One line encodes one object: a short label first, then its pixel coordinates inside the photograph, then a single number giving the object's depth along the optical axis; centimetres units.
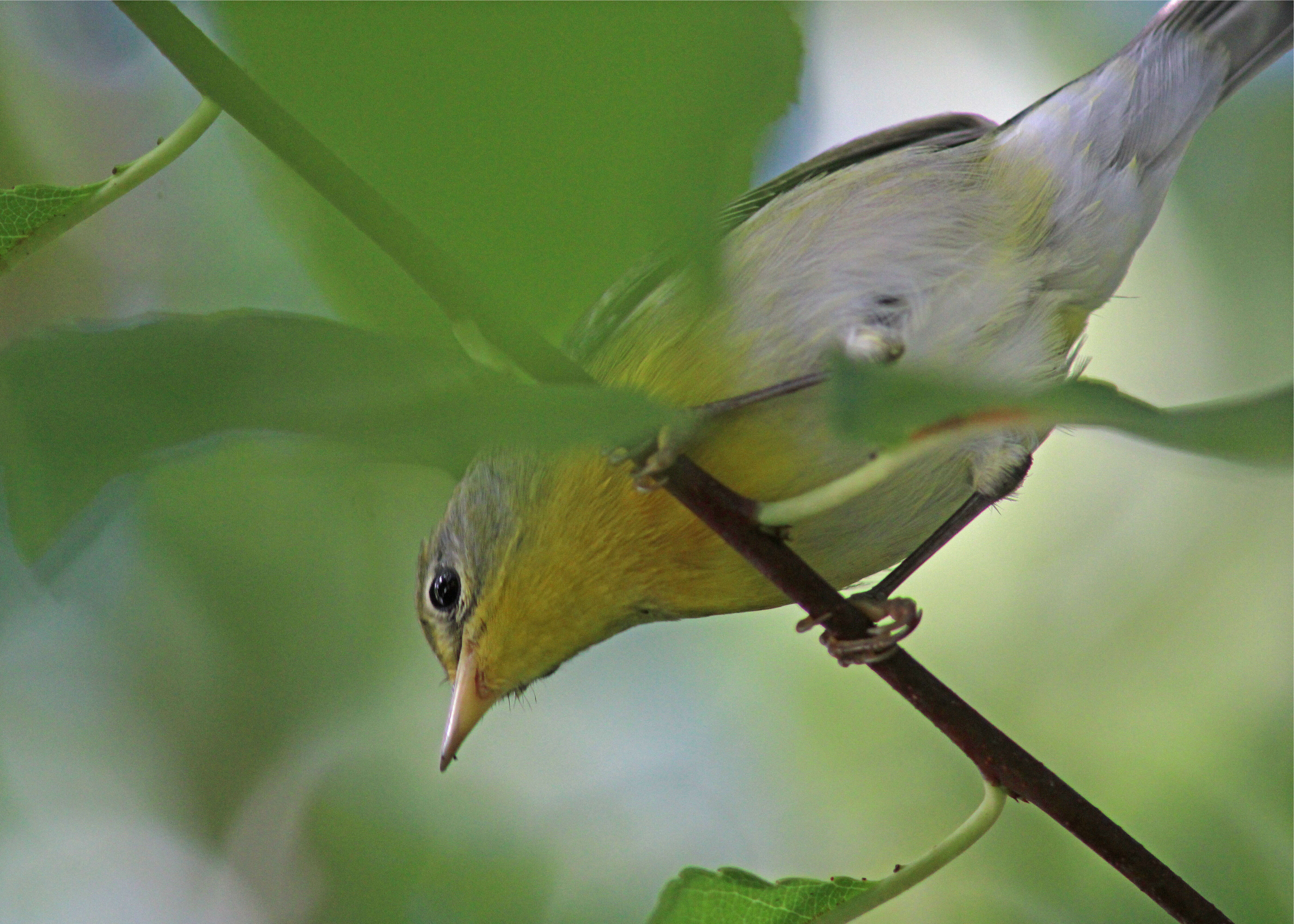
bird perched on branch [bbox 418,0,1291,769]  188
